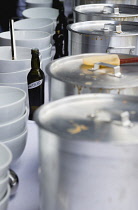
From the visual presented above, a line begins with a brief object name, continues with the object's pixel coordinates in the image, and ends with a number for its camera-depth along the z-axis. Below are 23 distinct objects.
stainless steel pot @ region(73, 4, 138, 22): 3.10
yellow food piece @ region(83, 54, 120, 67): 2.00
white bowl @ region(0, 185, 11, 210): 1.52
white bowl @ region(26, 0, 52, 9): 4.45
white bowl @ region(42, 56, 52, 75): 2.83
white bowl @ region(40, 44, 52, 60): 2.83
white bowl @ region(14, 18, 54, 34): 3.51
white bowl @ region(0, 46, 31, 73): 2.45
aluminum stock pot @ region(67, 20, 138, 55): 2.44
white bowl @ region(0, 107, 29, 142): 1.85
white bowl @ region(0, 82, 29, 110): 2.49
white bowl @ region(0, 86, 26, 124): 1.85
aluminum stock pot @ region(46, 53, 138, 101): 1.73
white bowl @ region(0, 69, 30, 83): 2.47
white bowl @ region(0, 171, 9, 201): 1.51
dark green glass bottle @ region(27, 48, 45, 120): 2.41
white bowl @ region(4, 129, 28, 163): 1.86
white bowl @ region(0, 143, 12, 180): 1.51
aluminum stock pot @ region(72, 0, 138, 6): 3.77
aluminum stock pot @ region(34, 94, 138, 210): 1.23
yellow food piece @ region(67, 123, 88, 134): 1.32
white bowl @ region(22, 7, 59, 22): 4.17
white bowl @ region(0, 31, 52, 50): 2.84
